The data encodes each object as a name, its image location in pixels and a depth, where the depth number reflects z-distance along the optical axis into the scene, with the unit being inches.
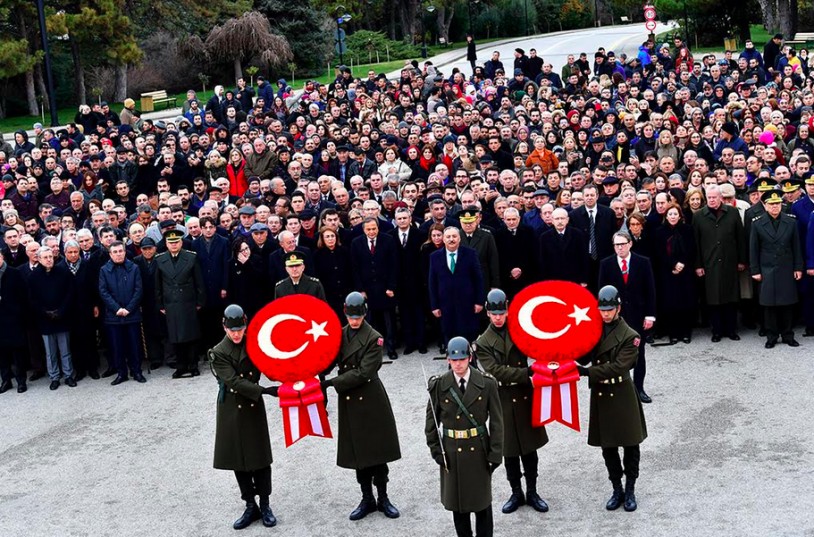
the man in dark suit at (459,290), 505.4
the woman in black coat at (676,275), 533.0
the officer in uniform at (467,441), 313.4
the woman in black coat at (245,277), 550.3
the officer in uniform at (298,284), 473.7
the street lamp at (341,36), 1584.6
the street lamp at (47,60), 1162.2
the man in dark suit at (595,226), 547.8
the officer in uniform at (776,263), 522.3
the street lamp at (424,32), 2237.5
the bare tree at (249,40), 1713.8
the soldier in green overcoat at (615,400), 345.1
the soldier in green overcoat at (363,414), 355.6
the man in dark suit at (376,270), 548.1
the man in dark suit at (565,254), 534.9
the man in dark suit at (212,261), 560.4
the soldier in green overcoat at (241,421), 352.2
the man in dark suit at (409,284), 555.8
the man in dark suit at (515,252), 549.6
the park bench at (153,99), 1521.9
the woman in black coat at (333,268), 550.3
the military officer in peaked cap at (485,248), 530.9
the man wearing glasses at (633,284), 446.0
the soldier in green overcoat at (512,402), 349.7
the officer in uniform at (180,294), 546.9
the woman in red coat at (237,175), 742.5
